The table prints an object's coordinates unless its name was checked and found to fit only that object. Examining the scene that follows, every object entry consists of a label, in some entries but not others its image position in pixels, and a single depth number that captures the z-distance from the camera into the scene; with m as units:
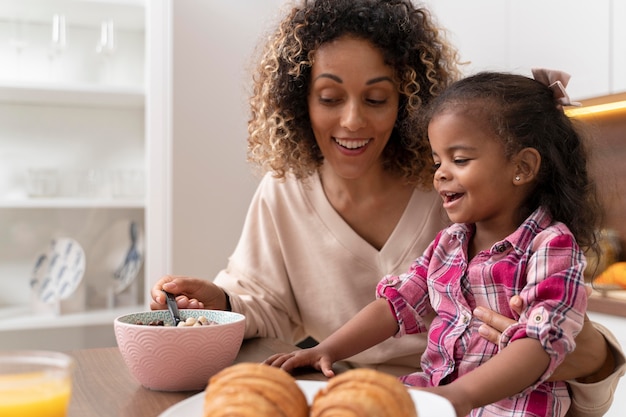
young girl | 1.04
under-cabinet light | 2.31
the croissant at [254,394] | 0.60
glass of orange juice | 0.60
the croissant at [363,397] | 0.58
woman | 1.50
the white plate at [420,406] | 0.72
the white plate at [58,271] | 3.07
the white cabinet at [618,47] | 2.11
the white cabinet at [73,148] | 3.03
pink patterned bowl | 0.93
